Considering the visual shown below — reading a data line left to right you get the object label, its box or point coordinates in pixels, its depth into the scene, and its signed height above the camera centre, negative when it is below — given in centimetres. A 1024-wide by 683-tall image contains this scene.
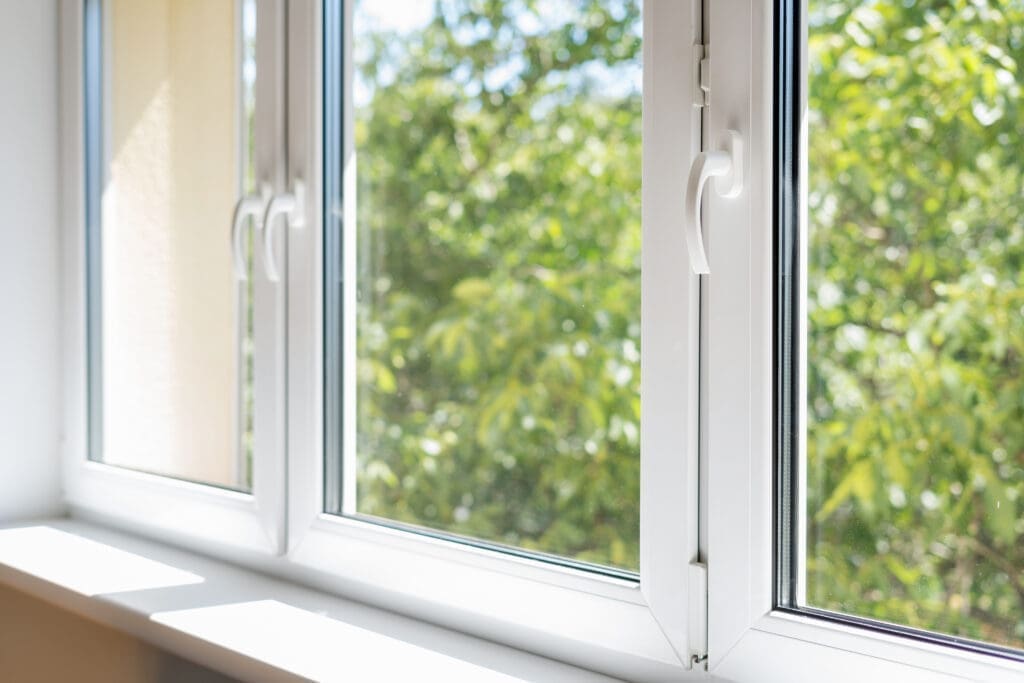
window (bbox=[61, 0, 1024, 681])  82 +2
